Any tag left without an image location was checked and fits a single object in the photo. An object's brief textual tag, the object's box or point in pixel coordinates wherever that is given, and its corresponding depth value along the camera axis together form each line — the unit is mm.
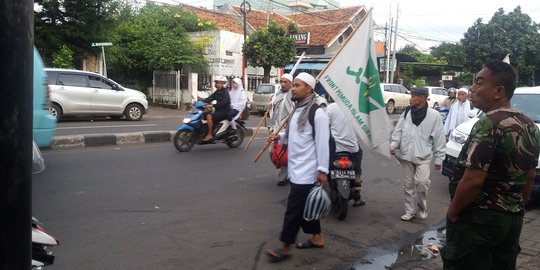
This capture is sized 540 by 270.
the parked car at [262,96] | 20672
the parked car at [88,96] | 13930
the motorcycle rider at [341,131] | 5441
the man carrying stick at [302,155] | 4031
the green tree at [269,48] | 22422
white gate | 22203
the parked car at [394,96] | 25875
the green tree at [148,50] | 22078
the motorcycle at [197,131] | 9547
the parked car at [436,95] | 27562
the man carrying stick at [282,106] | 6879
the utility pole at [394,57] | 30294
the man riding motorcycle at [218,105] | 9602
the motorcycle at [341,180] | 5246
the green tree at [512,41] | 24339
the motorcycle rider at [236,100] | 9992
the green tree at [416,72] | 42406
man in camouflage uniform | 2402
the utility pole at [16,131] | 1455
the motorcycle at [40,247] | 2734
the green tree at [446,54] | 29312
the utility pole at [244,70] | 24369
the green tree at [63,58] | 19250
